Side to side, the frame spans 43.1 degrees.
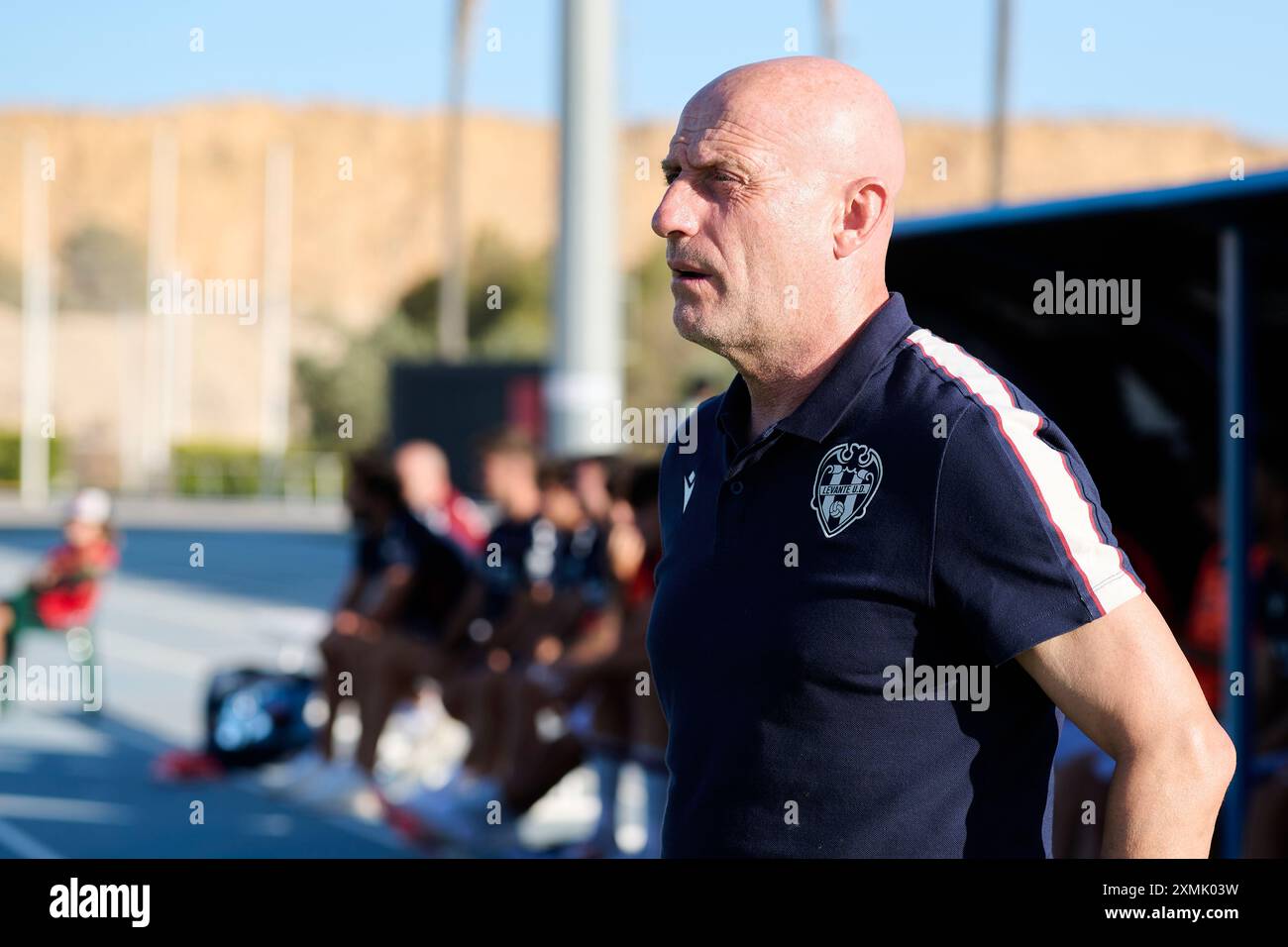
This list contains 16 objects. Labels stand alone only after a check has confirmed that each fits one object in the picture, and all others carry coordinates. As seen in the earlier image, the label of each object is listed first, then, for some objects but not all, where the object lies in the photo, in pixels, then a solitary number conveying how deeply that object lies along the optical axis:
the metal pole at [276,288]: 39.00
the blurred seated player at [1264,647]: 4.60
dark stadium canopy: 4.95
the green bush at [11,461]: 42.06
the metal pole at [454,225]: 29.87
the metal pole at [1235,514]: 4.88
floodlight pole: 7.59
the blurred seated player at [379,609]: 7.55
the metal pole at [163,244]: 39.25
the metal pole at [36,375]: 37.73
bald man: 1.56
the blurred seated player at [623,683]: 5.85
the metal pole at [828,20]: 21.16
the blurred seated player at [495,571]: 7.02
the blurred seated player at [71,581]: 9.94
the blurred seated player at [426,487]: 7.84
